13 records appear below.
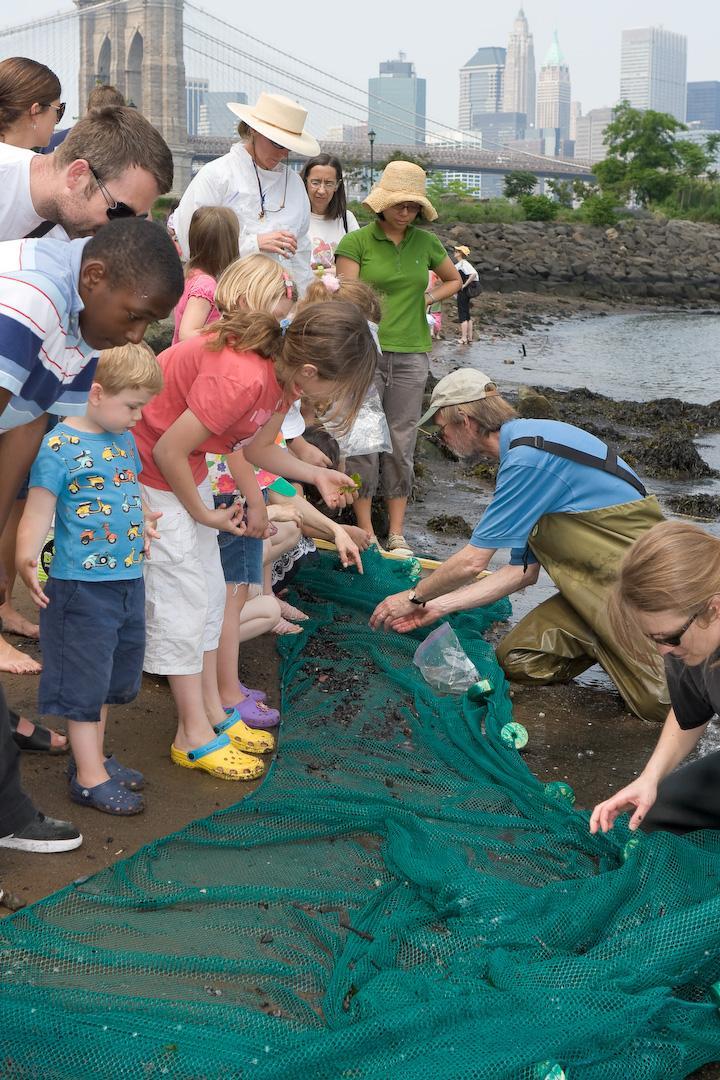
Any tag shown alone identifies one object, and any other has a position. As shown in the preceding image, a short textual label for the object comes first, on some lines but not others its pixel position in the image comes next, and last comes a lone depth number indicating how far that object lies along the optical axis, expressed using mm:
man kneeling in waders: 3934
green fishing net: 2084
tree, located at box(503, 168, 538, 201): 53906
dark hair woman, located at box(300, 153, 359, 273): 5957
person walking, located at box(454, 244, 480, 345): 18797
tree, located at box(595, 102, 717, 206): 61438
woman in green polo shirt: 5816
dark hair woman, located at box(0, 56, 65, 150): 4012
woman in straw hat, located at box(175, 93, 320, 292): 4895
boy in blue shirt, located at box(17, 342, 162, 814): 2979
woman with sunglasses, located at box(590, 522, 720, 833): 2453
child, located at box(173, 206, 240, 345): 4137
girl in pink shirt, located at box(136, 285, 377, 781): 3215
